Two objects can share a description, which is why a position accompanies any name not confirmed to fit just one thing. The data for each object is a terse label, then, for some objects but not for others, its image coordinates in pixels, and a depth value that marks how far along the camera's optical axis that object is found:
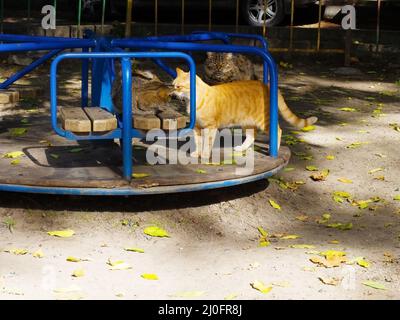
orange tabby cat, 5.97
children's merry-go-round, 5.26
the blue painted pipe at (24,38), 6.38
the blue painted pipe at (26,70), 6.48
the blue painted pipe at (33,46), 5.48
